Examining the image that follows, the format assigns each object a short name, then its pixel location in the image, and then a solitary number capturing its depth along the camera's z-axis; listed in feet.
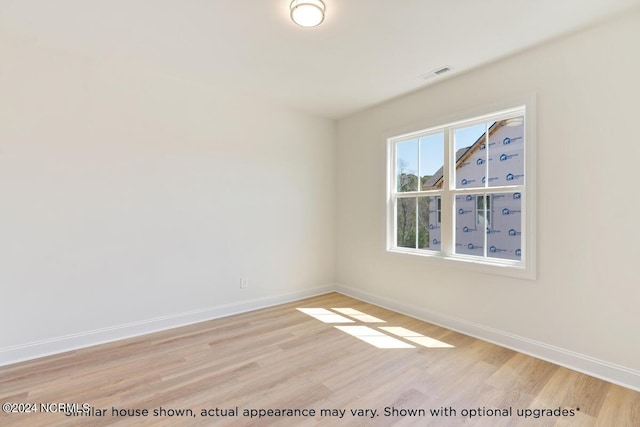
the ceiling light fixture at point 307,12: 6.30
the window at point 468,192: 8.65
